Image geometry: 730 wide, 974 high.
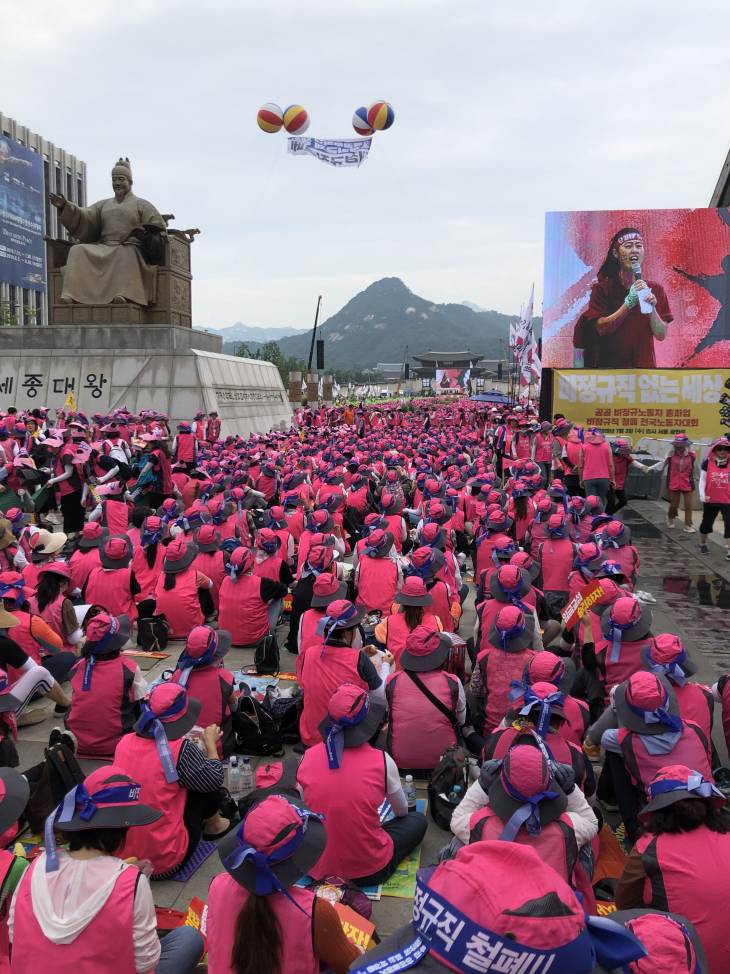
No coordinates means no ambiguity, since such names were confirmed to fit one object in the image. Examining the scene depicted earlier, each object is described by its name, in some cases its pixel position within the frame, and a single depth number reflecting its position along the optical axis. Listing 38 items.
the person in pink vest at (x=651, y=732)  3.58
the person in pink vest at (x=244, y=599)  6.98
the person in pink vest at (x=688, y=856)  2.69
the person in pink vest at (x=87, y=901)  2.38
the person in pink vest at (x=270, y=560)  7.56
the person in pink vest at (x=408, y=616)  5.51
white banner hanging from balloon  23.36
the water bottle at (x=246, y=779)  4.83
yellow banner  17.52
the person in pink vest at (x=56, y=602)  6.05
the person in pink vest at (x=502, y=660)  4.72
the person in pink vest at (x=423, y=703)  4.55
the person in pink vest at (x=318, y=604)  5.55
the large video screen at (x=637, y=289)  24.44
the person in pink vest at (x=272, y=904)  2.31
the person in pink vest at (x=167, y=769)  3.70
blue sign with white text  64.94
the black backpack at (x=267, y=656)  6.60
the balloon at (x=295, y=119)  21.98
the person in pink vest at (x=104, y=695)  4.77
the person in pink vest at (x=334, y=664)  4.72
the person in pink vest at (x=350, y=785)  3.50
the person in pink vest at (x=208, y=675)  4.52
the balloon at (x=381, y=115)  22.02
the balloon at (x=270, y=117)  22.27
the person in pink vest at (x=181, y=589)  6.98
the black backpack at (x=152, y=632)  7.07
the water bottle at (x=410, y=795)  4.43
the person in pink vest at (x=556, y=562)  7.28
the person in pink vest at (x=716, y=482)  11.10
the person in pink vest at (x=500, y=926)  1.66
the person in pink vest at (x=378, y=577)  6.96
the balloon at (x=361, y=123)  22.77
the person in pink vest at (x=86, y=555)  7.30
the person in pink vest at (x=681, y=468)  12.59
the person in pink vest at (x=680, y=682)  4.11
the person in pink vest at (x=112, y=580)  6.92
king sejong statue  20.72
